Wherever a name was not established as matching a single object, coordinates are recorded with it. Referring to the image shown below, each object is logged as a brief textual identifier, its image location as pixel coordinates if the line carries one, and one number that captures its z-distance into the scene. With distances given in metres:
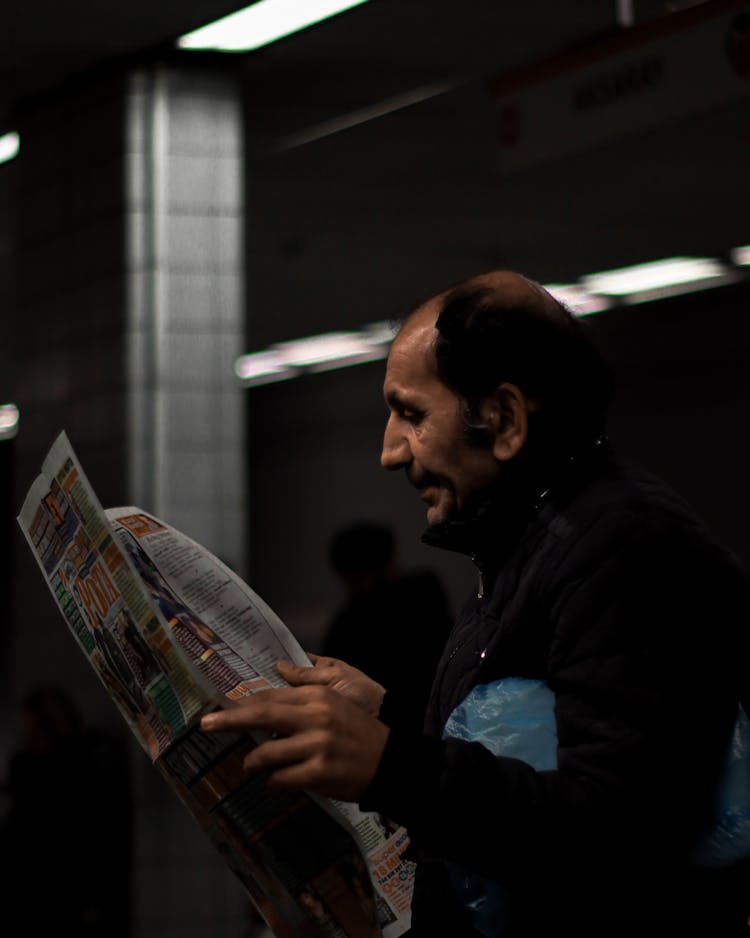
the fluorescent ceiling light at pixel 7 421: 15.41
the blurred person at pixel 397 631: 4.76
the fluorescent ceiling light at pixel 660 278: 10.16
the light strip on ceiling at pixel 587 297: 10.30
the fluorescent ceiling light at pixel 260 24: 5.53
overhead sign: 4.04
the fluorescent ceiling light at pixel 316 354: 12.39
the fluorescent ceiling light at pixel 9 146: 6.65
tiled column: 5.83
